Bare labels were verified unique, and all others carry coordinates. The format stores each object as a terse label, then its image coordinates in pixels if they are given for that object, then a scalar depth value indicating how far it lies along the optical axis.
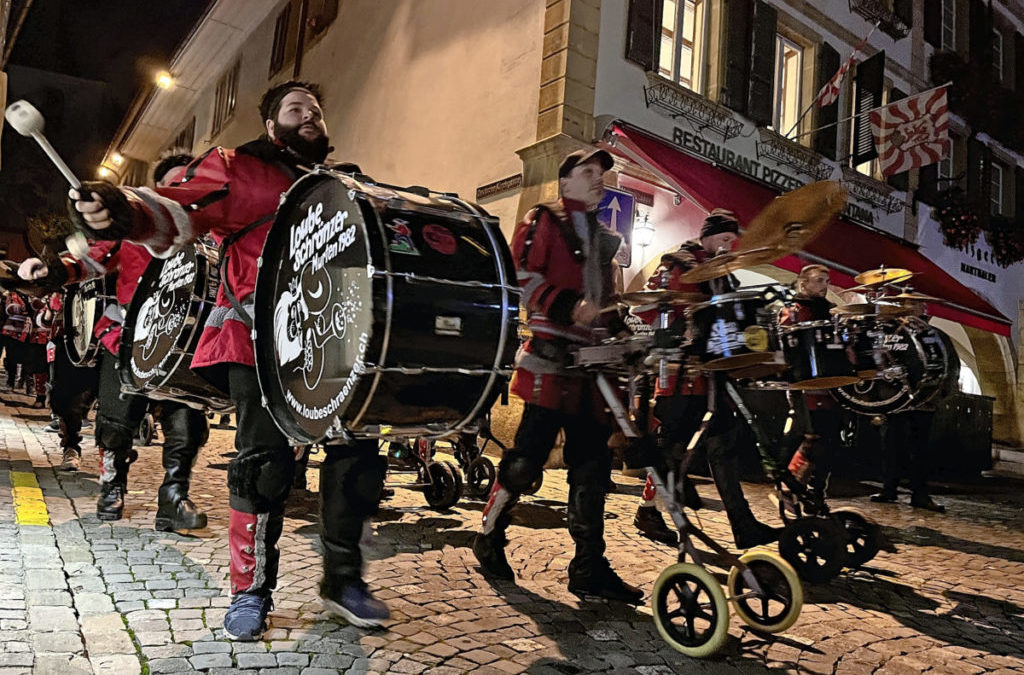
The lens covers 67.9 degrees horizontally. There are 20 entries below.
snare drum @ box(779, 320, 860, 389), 4.48
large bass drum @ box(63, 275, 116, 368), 4.70
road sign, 9.31
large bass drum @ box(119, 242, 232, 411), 3.22
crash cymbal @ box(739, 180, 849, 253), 2.86
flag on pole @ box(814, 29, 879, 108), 10.84
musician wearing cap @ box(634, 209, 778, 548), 3.87
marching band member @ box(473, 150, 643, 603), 3.34
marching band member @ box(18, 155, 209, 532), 3.96
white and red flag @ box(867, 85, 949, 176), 11.45
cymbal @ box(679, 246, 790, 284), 2.76
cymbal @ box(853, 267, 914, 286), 5.71
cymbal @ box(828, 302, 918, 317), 4.79
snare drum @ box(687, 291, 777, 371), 2.95
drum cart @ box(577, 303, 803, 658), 2.72
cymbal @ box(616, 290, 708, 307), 2.76
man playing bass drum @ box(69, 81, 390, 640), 2.56
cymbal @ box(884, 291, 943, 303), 5.00
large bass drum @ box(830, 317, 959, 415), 5.52
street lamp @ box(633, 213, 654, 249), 11.02
